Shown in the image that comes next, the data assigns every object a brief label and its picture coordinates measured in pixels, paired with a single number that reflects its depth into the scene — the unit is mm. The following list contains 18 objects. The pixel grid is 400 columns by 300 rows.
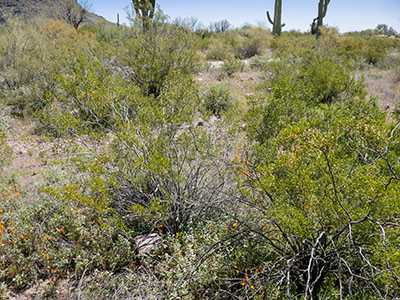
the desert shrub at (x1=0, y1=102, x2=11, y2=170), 5016
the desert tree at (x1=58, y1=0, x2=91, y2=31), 23170
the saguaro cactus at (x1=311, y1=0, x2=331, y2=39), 22688
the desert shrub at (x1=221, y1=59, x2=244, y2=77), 11907
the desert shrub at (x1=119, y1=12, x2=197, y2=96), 8266
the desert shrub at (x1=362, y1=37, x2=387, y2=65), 14555
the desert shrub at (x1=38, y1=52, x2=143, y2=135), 3865
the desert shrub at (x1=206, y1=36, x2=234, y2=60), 15209
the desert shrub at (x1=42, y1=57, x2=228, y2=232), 3357
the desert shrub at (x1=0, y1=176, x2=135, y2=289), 3059
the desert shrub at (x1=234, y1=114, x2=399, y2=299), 2072
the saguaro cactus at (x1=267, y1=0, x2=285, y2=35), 20445
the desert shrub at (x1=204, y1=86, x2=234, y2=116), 7934
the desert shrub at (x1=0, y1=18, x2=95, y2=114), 7984
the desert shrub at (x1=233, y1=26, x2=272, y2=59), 17172
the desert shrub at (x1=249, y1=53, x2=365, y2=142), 4293
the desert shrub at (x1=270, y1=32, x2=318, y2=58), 12815
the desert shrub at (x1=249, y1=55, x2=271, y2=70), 13708
